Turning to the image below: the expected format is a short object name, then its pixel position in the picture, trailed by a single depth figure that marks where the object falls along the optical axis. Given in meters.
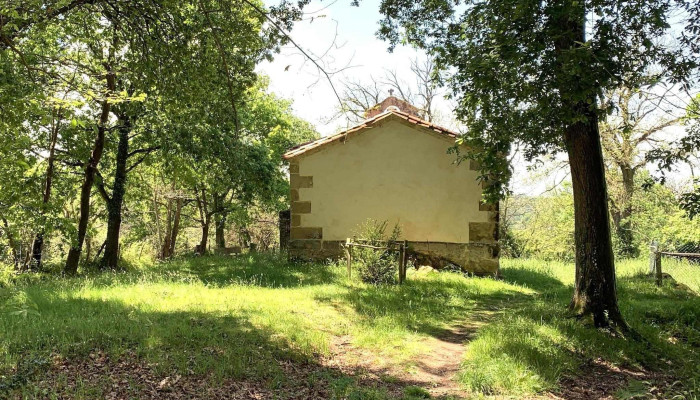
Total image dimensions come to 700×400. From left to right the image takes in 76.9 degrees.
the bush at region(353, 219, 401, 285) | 10.01
